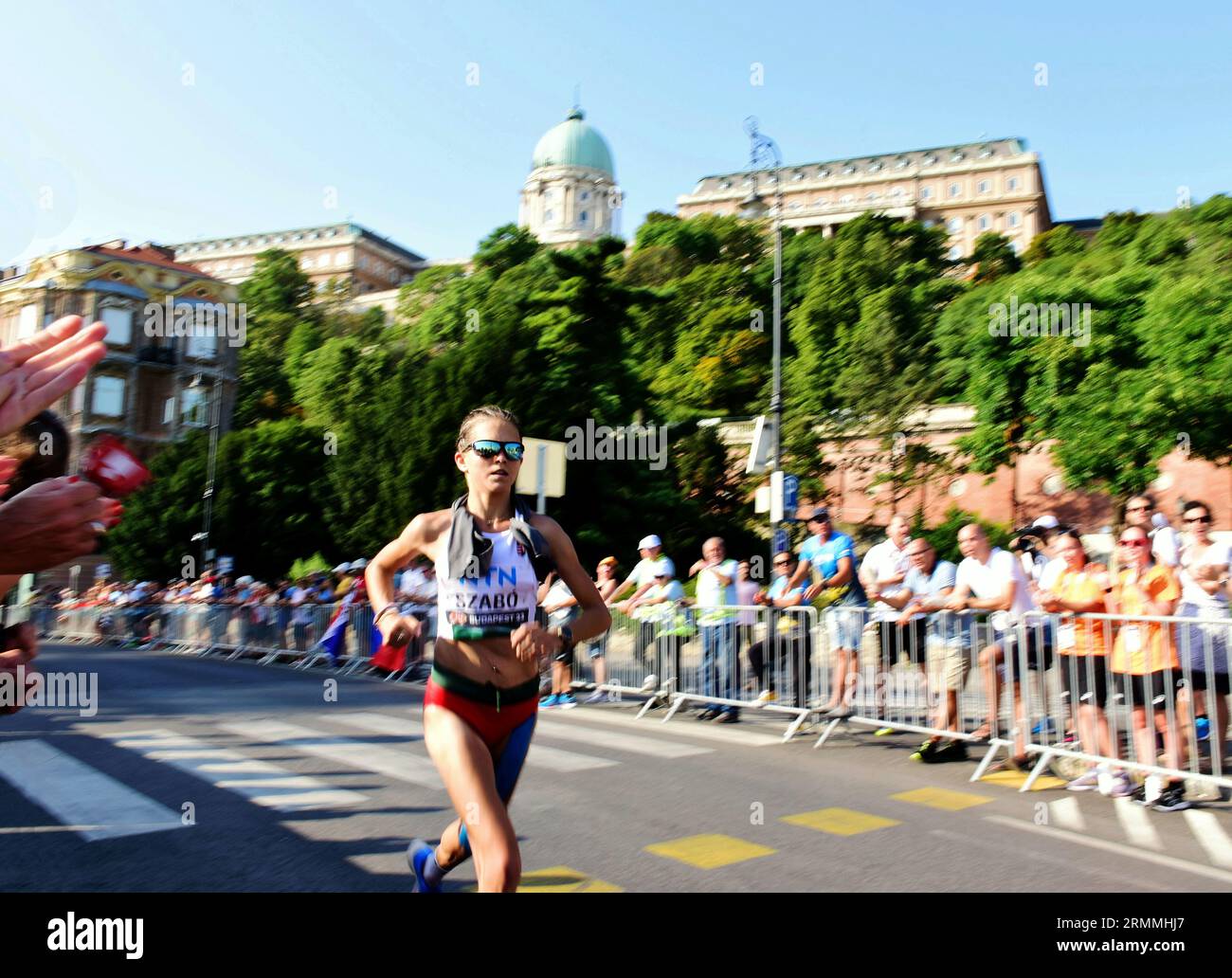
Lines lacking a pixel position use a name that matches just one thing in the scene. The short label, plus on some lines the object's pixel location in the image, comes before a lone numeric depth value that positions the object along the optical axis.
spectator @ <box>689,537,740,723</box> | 11.66
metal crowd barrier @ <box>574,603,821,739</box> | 11.02
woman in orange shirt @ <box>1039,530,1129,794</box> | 8.09
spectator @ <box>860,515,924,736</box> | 9.87
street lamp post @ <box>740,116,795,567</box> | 20.62
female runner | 3.99
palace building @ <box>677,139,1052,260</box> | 108.88
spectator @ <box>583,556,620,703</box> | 13.60
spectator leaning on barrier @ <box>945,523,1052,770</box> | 8.77
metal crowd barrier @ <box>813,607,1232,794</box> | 7.64
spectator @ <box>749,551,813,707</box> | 10.92
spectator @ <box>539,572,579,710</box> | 13.15
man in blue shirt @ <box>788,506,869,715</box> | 10.29
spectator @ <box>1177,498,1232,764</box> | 7.60
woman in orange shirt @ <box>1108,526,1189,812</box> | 7.58
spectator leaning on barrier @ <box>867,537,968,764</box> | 9.27
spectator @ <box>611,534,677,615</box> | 12.98
